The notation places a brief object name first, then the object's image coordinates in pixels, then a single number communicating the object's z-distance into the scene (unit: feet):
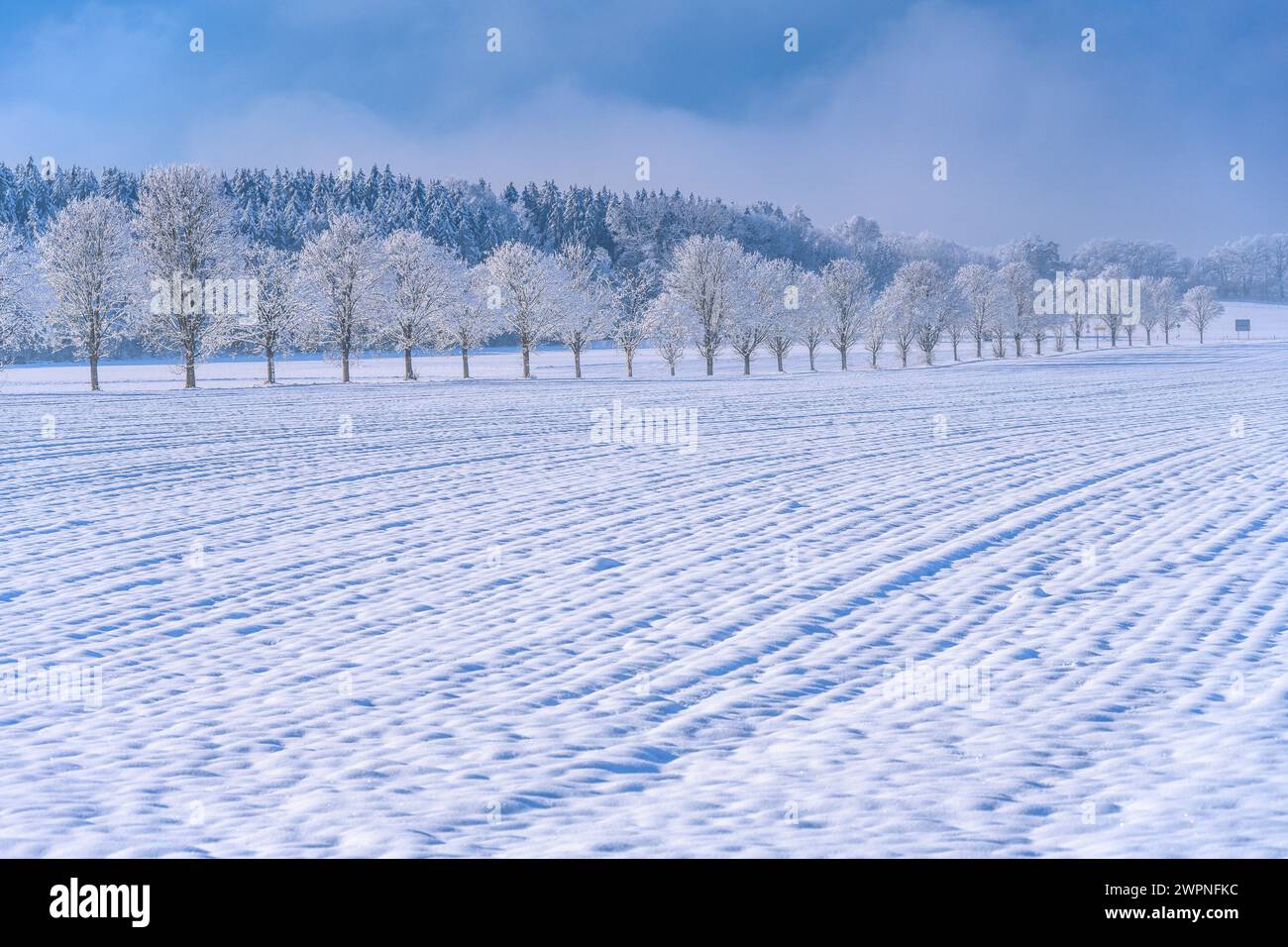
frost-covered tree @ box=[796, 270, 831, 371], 272.10
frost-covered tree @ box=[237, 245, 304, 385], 193.16
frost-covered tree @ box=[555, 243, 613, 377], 239.91
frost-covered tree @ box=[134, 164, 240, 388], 177.58
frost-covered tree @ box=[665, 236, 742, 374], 249.96
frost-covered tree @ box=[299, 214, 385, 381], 205.67
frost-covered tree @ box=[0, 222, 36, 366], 173.06
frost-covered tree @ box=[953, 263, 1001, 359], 337.93
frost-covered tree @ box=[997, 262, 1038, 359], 353.31
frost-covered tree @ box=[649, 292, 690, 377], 247.91
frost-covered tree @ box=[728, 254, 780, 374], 252.42
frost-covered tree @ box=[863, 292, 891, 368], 295.69
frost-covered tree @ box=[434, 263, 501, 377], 223.30
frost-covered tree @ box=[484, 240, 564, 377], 234.79
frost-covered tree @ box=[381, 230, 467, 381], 216.33
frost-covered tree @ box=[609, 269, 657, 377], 248.32
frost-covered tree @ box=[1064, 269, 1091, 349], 402.11
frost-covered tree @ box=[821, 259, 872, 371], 283.38
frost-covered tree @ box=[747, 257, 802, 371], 260.42
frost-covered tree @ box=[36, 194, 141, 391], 176.65
